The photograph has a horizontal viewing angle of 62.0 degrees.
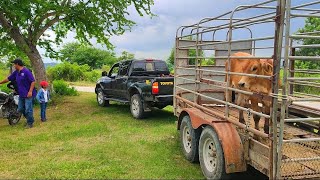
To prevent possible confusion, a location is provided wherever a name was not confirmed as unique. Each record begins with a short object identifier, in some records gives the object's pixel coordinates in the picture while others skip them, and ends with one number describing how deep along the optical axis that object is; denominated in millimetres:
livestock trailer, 2891
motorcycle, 7391
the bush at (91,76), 25656
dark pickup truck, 7664
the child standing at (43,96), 7707
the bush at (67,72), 24685
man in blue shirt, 6912
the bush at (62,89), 12695
